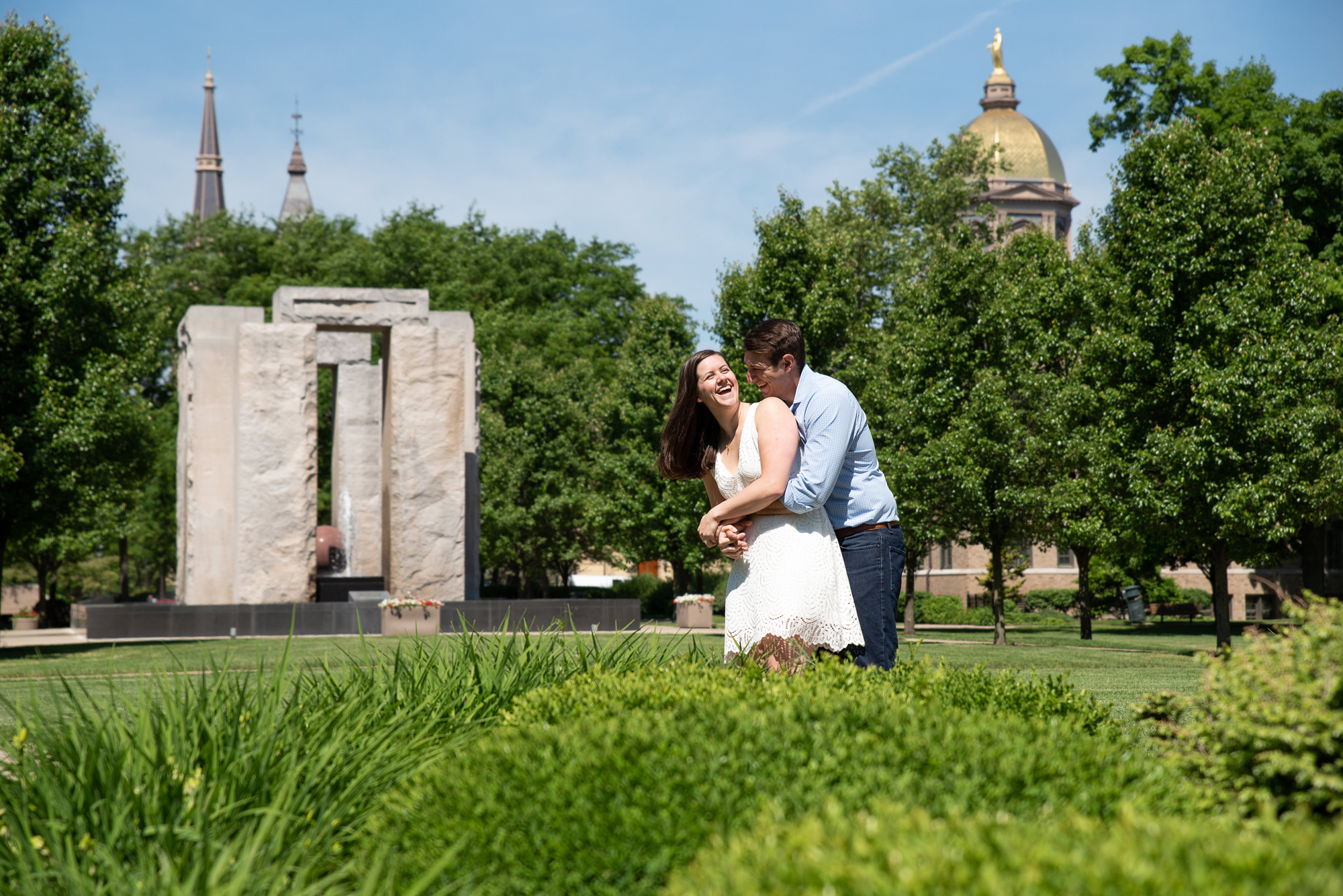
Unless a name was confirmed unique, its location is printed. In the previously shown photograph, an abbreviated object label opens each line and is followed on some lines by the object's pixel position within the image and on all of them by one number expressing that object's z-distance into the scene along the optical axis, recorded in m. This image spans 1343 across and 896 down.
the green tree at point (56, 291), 17.55
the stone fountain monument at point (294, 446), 20.05
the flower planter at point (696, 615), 22.58
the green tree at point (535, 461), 33.34
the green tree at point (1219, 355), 16.14
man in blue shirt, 4.62
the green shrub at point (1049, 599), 43.62
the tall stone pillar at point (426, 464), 20.75
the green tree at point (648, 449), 28.59
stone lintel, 20.94
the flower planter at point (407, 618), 18.66
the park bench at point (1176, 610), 37.38
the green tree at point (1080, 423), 18.14
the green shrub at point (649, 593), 35.84
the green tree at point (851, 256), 23.67
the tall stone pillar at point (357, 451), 25.77
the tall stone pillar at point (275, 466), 19.89
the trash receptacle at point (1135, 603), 34.28
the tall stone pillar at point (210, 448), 20.48
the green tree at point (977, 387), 21.27
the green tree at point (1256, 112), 25.27
